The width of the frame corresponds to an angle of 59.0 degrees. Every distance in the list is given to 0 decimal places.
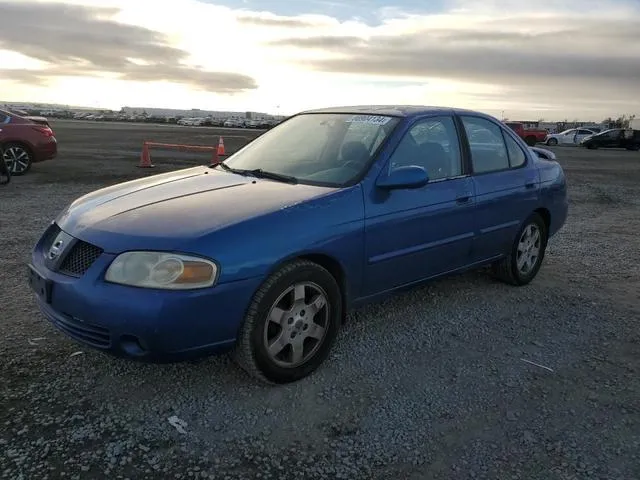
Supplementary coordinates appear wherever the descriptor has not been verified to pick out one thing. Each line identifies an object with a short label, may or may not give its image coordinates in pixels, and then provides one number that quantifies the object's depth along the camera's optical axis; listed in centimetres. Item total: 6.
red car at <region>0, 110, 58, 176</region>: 1184
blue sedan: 287
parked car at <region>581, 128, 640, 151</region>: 3688
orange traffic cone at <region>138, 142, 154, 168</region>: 1461
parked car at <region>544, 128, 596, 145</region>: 4072
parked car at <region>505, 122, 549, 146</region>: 3766
